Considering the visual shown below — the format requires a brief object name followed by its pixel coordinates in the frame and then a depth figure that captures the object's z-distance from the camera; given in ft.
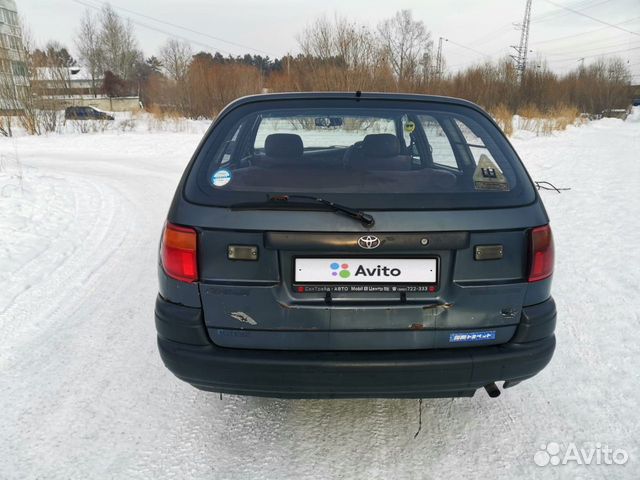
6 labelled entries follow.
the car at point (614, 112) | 118.62
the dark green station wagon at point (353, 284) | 6.32
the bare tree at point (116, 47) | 208.12
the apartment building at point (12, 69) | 66.03
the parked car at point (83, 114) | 74.64
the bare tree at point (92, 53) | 204.33
